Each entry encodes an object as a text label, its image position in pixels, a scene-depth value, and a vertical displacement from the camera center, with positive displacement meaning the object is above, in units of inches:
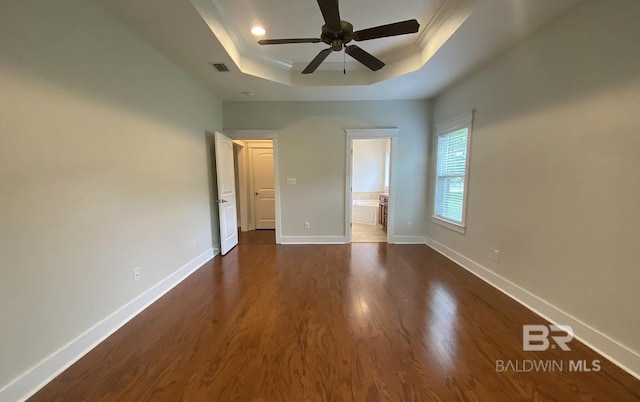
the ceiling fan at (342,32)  68.2 +45.3
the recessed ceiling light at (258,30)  101.6 +62.5
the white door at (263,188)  230.8 -13.5
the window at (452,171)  131.8 +2.1
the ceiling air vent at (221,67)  112.2 +51.6
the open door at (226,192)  146.6 -11.6
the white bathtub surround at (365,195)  297.9 -25.8
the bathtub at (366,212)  253.9 -41.0
